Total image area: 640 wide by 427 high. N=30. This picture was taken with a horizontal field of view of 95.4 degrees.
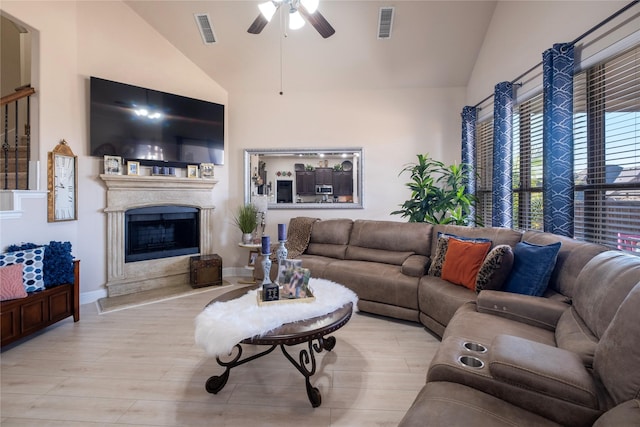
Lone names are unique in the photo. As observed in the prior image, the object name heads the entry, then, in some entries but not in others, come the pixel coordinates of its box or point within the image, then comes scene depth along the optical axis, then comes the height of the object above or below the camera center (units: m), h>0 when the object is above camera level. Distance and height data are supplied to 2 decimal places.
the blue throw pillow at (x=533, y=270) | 2.10 -0.42
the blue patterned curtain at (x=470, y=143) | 4.10 +1.00
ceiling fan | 2.43 +1.75
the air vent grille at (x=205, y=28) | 3.68 +2.43
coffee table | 1.67 -0.72
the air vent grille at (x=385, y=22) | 3.48 +2.37
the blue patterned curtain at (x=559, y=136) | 2.42 +0.65
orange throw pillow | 2.59 -0.45
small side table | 4.28 -0.53
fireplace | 3.80 -0.23
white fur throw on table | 1.66 -0.66
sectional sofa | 1.02 -0.63
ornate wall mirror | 4.68 +0.58
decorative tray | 2.06 -0.63
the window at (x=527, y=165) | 3.05 +0.53
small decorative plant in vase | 4.50 -0.14
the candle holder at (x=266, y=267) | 2.21 -0.42
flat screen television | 3.65 +1.21
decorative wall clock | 3.22 +0.33
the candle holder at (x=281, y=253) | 2.34 -0.33
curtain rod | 1.94 +1.38
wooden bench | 2.33 -0.87
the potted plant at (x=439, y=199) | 3.78 +0.18
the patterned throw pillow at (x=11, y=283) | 2.38 -0.59
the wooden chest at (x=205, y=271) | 4.15 -0.84
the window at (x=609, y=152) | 2.06 +0.47
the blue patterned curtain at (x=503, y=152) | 3.26 +0.69
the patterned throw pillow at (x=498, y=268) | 2.26 -0.43
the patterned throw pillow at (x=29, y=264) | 2.59 -0.47
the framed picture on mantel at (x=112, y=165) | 3.70 +0.61
